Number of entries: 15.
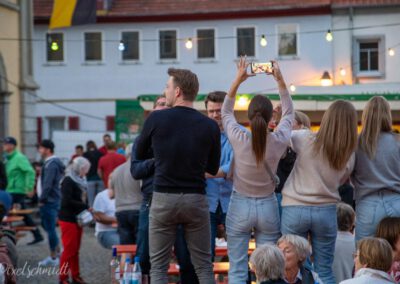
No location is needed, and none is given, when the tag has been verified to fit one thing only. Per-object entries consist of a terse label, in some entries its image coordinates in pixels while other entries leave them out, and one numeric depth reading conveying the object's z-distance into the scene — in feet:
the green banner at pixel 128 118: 68.90
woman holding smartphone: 23.50
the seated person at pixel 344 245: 26.96
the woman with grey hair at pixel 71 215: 39.32
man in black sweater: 21.34
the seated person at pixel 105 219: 40.19
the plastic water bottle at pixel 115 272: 28.25
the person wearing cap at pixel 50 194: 47.57
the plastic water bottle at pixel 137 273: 25.66
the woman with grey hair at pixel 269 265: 20.36
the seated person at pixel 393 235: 22.99
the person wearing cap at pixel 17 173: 55.11
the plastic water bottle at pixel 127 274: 25.68
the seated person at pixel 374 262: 20.18
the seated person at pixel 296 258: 22.48
